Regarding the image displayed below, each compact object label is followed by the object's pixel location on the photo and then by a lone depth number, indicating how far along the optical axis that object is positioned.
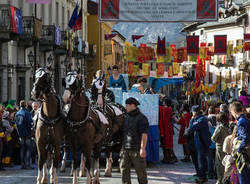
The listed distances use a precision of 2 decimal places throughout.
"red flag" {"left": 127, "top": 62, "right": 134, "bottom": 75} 50.50
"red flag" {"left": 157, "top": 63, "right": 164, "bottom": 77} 49.86
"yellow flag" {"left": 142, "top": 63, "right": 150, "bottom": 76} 51.56
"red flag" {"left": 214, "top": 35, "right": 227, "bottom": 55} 35.31
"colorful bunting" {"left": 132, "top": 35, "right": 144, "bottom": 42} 46.88
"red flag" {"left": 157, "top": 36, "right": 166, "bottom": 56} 39.81
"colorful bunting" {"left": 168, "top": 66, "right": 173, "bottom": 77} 51.64
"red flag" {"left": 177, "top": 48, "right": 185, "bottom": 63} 43.04
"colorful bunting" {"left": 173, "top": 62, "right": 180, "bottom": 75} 51.03
